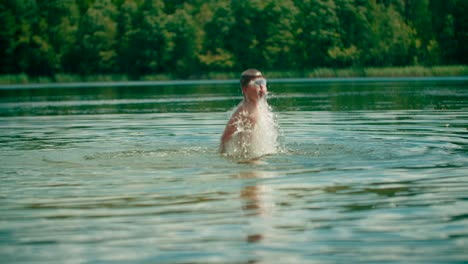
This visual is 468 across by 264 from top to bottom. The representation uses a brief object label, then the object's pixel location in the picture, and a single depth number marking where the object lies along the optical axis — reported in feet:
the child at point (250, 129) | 50.01
